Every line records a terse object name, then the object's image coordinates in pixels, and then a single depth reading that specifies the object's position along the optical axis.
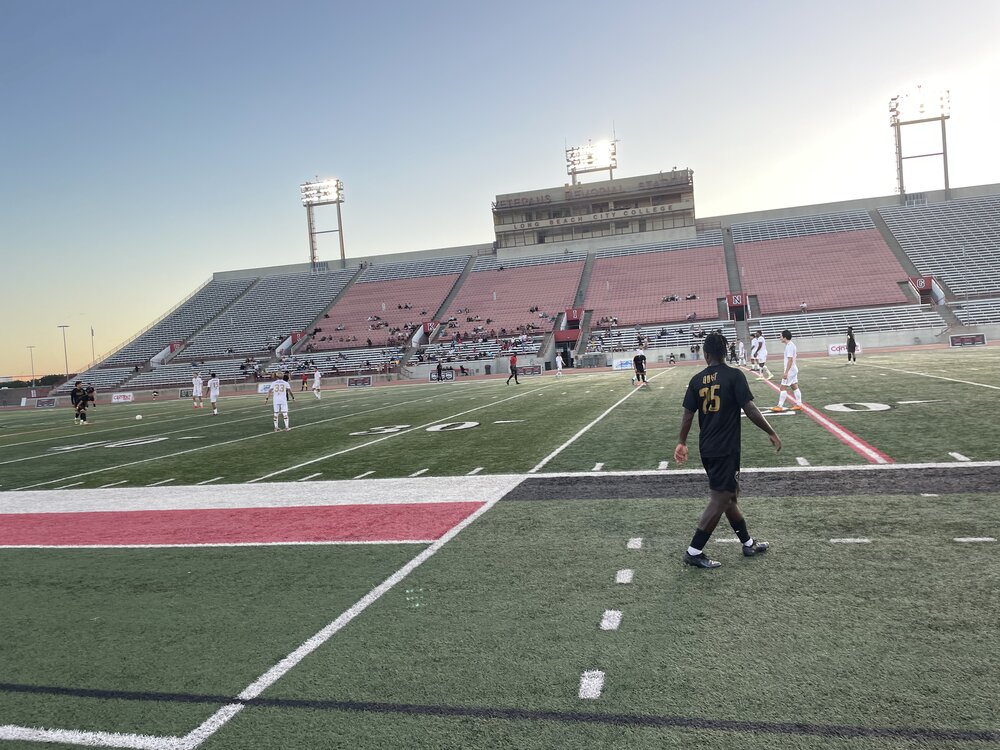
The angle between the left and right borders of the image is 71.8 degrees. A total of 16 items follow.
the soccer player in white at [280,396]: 19.70
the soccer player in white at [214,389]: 28.36
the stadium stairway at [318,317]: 64.50
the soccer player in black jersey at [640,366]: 26.69
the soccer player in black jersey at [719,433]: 5.62
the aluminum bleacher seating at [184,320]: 70.31
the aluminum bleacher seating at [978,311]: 47.72
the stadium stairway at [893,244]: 58.14
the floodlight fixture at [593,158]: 81.19
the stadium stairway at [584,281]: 63.58
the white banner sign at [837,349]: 40.41
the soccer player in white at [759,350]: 22.98
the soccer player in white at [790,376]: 14.71
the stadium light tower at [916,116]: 69.38
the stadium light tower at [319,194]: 83.25
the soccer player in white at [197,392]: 32.22
